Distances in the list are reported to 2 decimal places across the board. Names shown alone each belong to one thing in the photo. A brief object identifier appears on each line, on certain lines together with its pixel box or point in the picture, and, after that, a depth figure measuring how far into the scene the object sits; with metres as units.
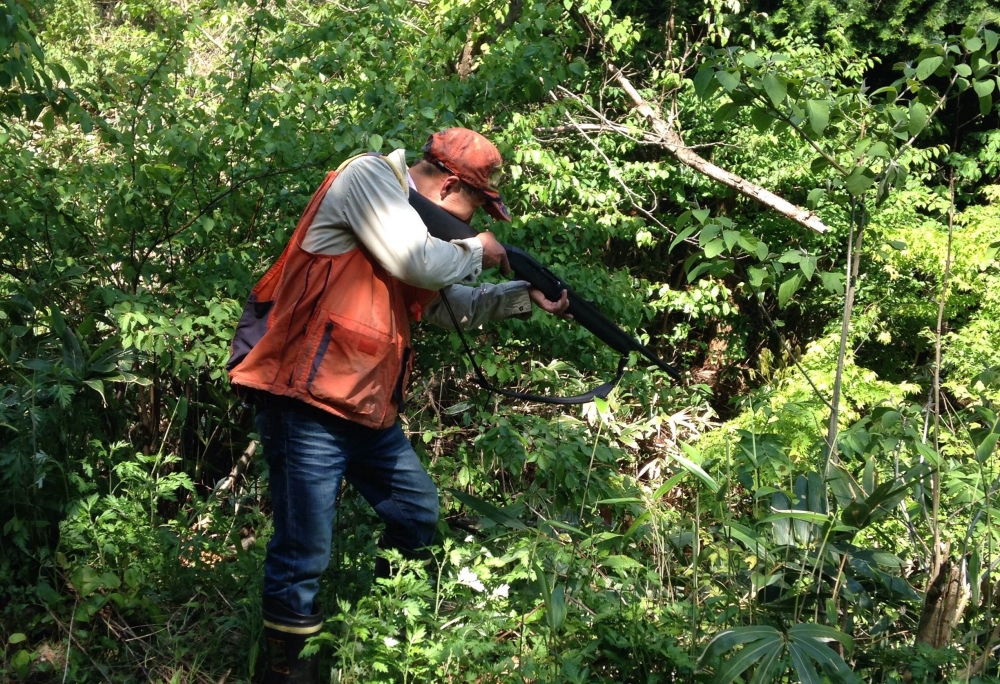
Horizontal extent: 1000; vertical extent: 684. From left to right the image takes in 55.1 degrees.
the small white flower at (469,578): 3.23
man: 2.95
